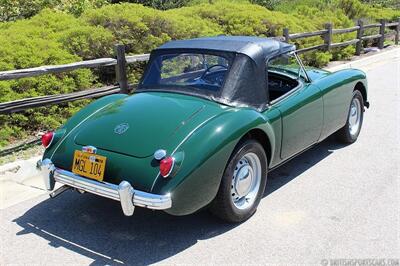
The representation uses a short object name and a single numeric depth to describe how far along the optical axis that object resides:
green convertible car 3.49
